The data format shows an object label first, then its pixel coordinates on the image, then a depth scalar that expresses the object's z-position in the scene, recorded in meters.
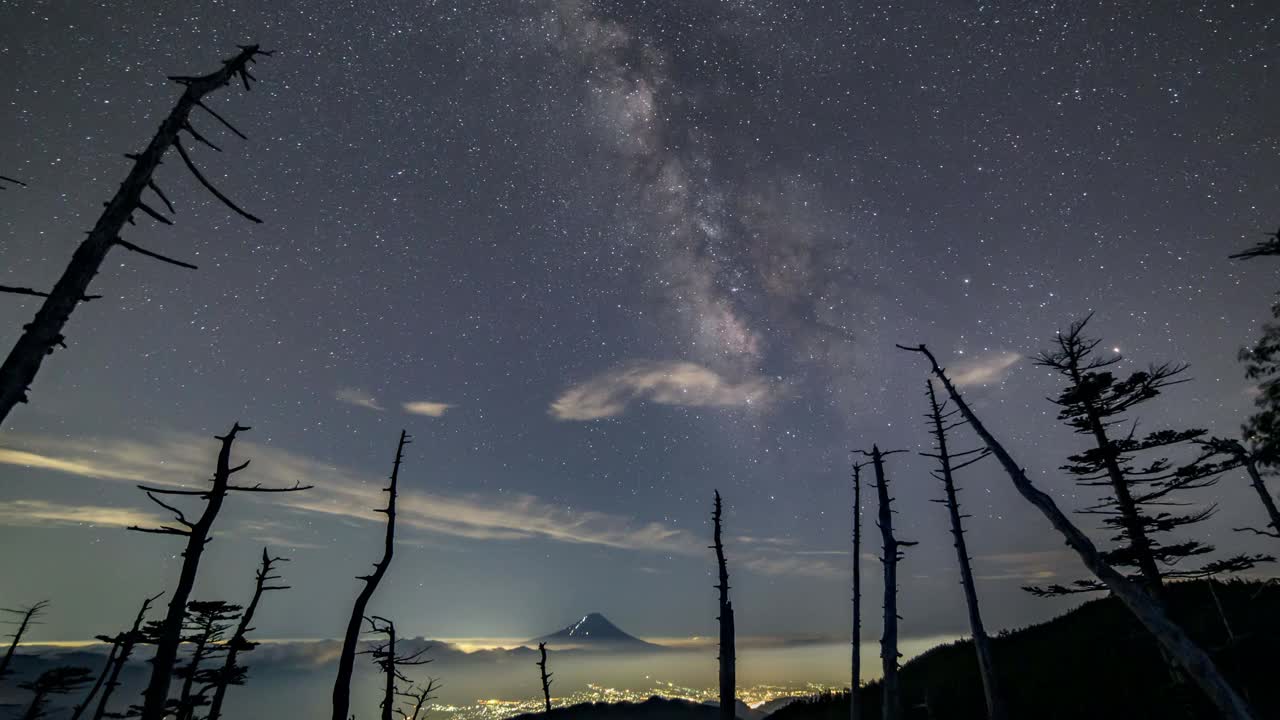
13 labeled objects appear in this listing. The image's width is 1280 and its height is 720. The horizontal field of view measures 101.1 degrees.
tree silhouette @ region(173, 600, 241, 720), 23.58
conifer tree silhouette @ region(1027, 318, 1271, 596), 14.73
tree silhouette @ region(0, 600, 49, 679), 29.06
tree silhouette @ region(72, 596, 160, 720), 24.17
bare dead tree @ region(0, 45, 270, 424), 5.75
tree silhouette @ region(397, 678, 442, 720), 26.29
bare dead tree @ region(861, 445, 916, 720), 17.75
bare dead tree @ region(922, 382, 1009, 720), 17.22
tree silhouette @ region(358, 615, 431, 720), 22.09
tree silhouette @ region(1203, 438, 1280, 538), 15.12
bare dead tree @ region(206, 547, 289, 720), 20.05
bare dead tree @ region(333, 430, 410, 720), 15.33
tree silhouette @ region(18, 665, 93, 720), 24.86
